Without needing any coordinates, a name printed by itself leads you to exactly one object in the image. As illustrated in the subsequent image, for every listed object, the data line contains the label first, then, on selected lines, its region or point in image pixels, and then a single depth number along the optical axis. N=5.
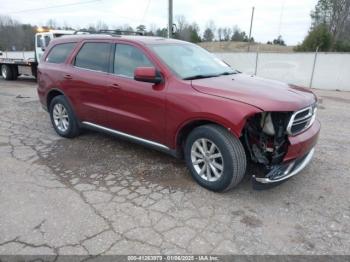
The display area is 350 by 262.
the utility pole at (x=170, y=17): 17.59
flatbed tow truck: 13.37
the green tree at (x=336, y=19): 30.39
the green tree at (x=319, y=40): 28.33
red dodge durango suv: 3.17
